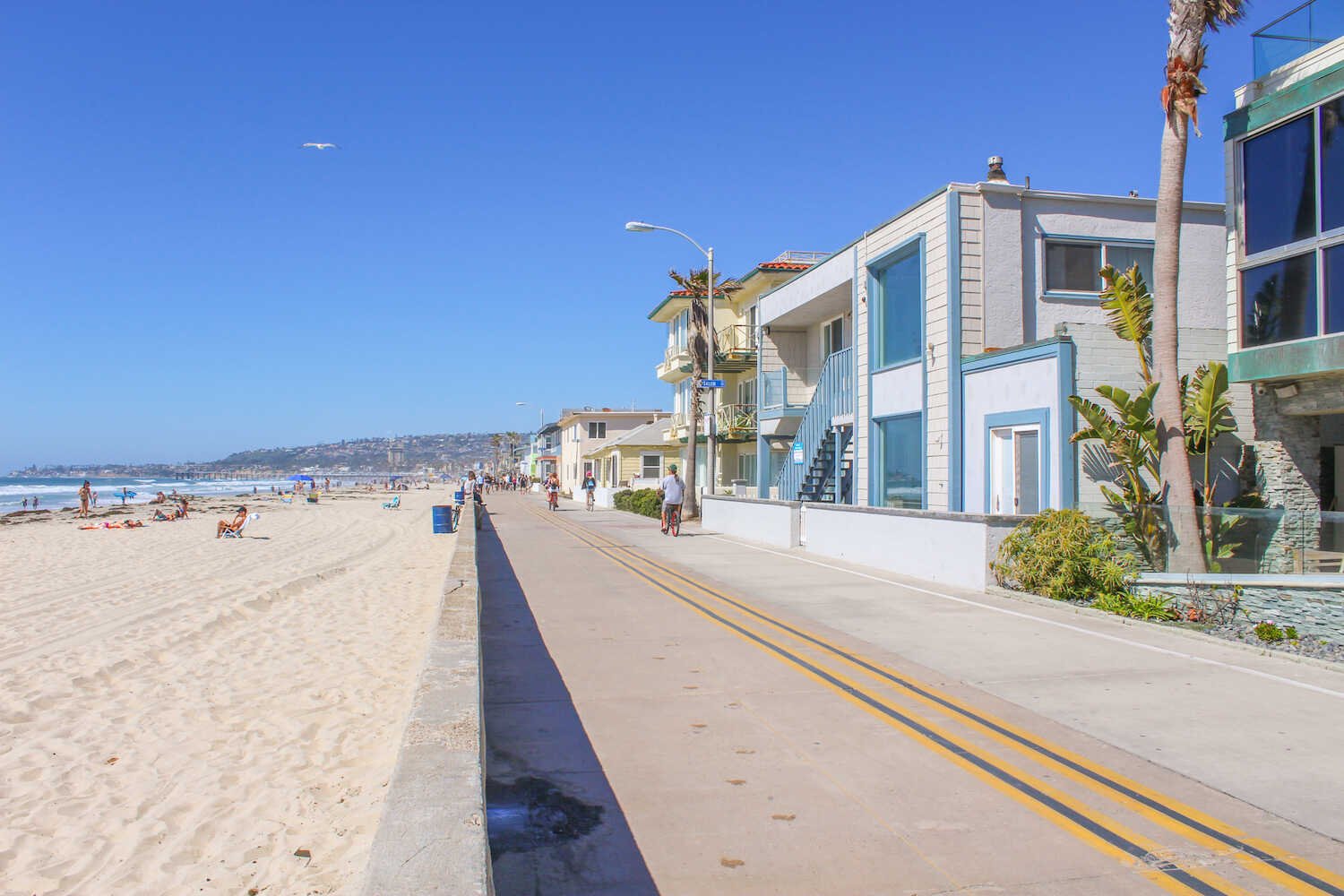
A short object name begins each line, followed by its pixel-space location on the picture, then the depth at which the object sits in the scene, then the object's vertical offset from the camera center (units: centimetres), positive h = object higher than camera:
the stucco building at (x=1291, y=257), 1358 +310
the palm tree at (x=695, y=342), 3303 +442
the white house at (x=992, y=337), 1483 +240
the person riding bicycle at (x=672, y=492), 2445 -55
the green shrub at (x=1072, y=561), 1164 -109
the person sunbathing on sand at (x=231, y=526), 2808 -164
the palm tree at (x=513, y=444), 14238 +361
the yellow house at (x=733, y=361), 3522 +420
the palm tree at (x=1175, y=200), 1268 +357
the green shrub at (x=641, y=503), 3638 -132
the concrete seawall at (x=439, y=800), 314 -130
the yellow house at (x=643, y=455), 5091 +78
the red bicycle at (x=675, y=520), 2480 -125
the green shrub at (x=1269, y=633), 956 -158
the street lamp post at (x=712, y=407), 2534 +173
